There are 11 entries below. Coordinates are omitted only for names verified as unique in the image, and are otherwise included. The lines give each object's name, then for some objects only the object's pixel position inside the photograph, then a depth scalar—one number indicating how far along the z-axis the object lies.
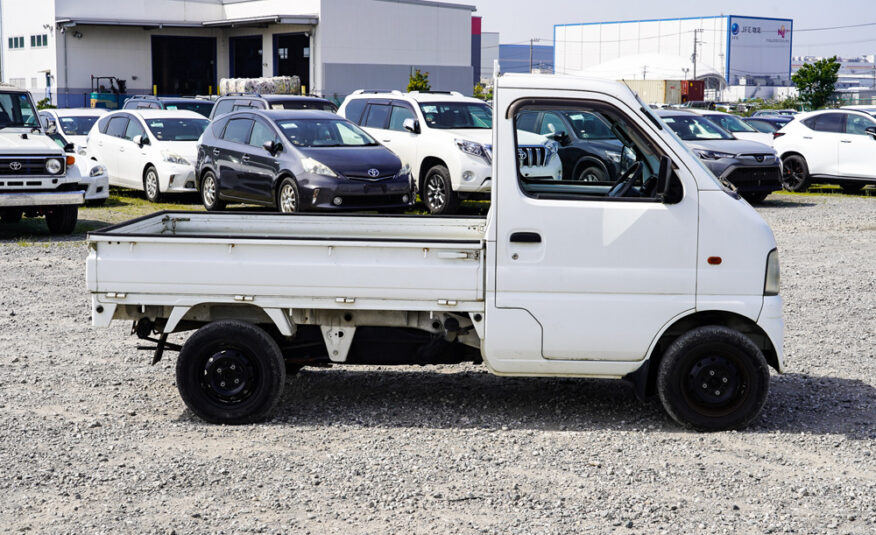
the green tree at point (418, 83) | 42.97
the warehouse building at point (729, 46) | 116.00
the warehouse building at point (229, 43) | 54.72
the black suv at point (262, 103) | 20.69
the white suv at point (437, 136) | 16.95
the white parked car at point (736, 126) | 23.47
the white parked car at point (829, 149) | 21.41
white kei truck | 6.14
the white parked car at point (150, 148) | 18.94
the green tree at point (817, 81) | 45.88
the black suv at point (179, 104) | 25.39
